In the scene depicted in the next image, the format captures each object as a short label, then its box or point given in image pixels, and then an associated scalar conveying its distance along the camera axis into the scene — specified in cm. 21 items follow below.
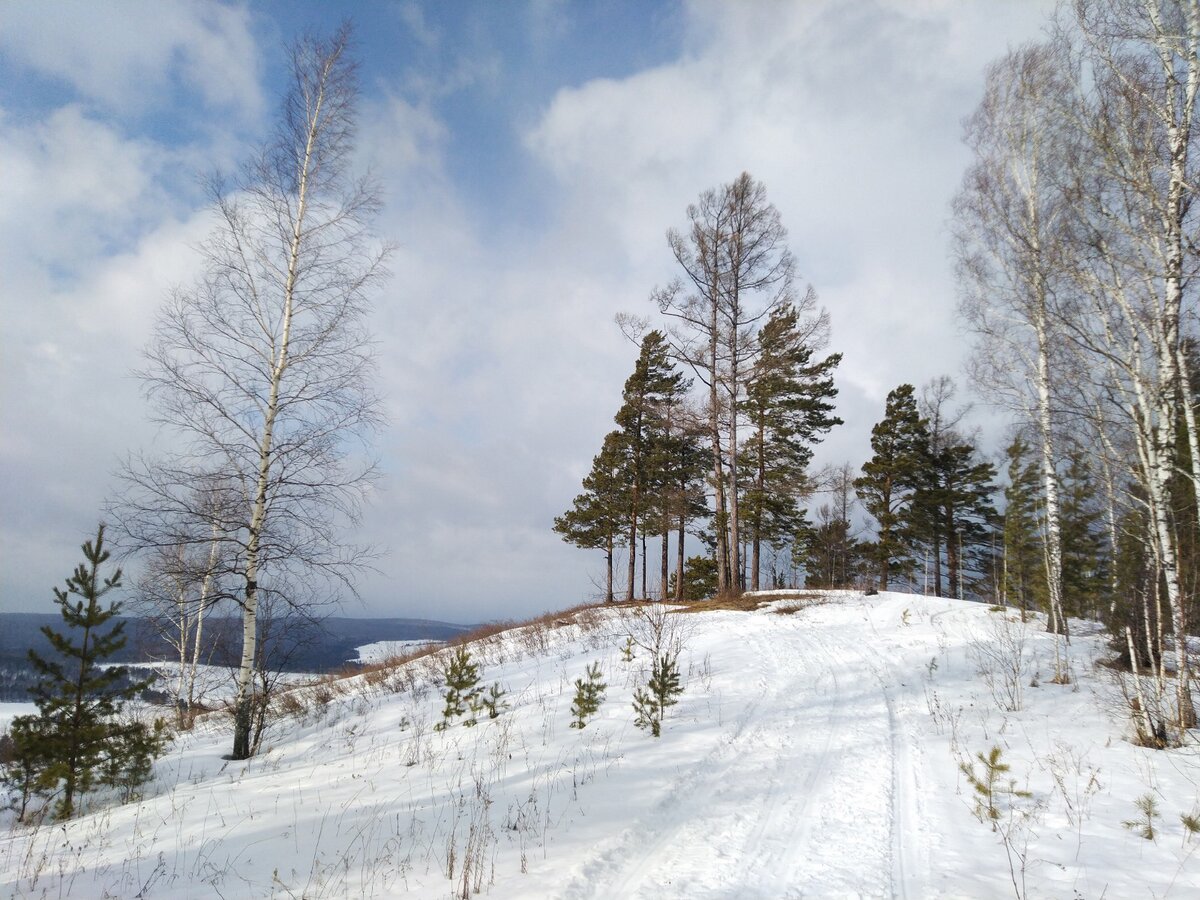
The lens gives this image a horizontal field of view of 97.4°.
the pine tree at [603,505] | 2859
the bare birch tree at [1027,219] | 886
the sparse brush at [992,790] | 464
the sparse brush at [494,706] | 775
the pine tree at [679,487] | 2317
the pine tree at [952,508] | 2894
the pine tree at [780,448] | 2450
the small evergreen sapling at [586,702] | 704
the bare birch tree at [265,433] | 853
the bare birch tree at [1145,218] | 672
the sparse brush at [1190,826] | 412
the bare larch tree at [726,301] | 1788
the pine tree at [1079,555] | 1557
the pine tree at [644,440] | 2747
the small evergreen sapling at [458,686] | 806
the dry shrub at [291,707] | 1159
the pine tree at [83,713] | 677
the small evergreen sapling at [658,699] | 692
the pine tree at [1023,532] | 1806
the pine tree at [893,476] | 2881
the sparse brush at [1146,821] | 418
